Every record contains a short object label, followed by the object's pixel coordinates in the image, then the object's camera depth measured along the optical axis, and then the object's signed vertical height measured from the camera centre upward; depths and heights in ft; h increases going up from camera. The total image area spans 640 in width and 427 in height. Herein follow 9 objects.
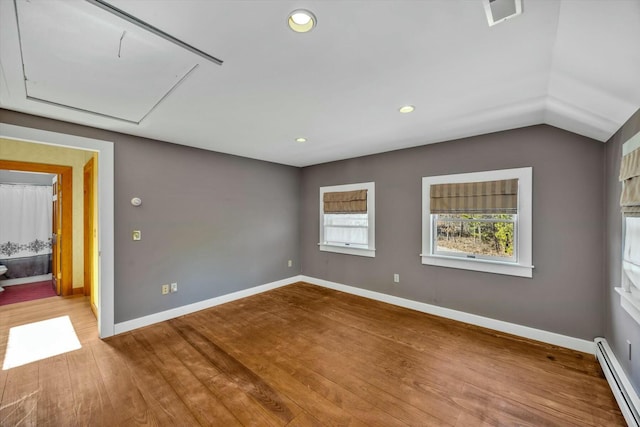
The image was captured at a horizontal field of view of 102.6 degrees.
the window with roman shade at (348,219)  14.47 -0.41
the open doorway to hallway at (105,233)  9.80 -0.82
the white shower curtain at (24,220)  17.16 -0.58
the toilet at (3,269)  15.57 -3.54
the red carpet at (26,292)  13.87 -4.74
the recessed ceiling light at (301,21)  4.16 +3.24
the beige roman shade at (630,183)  5.64 +0.69
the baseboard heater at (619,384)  5.72 -4.38
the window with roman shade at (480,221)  9.85 -0.37
